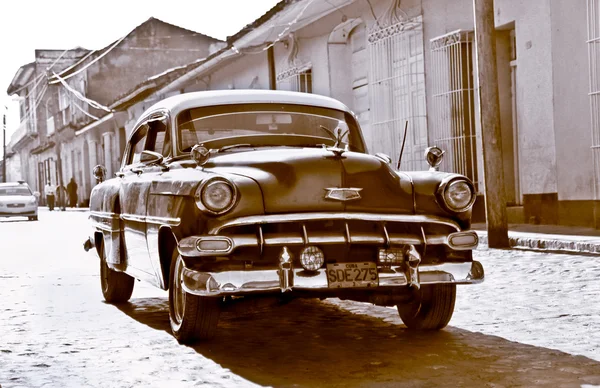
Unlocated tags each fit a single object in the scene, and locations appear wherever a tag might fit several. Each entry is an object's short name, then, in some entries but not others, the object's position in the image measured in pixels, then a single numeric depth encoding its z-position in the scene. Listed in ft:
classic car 16.46
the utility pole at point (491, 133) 37.14
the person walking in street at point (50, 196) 148.97
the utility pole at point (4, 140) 237.66
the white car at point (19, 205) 99.30
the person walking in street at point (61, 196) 142.49
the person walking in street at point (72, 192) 152.87
